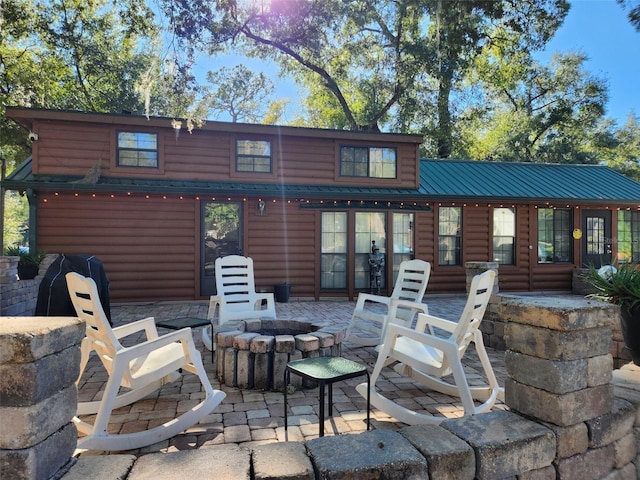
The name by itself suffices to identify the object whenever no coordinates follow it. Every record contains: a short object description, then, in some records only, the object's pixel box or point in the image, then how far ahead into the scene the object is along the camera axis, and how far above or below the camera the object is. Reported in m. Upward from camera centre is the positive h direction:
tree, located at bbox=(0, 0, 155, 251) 10.64 +5.97
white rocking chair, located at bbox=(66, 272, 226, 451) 2.16 -0.82
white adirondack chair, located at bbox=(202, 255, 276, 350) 4.50 -0.65
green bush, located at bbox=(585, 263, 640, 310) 2.71 -0.32
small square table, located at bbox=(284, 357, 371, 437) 2.12 -0.74
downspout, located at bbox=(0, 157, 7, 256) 7.22 +0.52
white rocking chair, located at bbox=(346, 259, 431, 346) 4.21 -0.68
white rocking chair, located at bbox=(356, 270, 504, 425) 2.47 -0.82
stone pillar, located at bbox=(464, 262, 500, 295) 4.98 -0.33
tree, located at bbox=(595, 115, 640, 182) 20.70 +4.79
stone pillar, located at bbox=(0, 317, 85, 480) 1.19 -0.50
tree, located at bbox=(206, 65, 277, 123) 18.64 +7.41
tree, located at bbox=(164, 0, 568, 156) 5.93 +5.84
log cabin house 7.44 +0.71
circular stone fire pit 3.09 -0.90
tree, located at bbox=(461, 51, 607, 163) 18.39 +6.13
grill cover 4.19 -0.49
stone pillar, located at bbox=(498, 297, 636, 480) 1.65 -0.60
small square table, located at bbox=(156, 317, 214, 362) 3.58 -0.77
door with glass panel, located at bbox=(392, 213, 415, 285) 8.75 +0.07
